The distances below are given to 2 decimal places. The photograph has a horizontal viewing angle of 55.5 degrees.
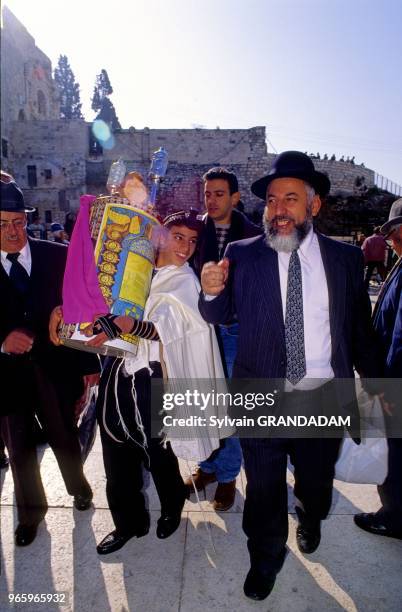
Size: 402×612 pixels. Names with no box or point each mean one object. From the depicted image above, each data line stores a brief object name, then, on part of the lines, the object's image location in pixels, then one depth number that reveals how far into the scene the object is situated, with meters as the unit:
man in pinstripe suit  2.19
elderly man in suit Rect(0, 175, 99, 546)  2.54
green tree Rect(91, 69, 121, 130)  52.54
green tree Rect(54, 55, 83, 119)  59.42
